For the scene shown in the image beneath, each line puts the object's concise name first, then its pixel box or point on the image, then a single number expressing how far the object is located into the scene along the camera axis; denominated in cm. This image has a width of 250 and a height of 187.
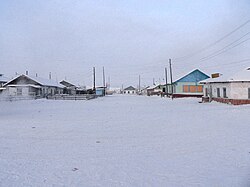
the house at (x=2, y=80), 3827
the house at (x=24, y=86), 3557
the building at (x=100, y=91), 5295
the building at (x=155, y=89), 6029
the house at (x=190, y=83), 3499
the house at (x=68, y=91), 5410
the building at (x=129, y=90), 11313
